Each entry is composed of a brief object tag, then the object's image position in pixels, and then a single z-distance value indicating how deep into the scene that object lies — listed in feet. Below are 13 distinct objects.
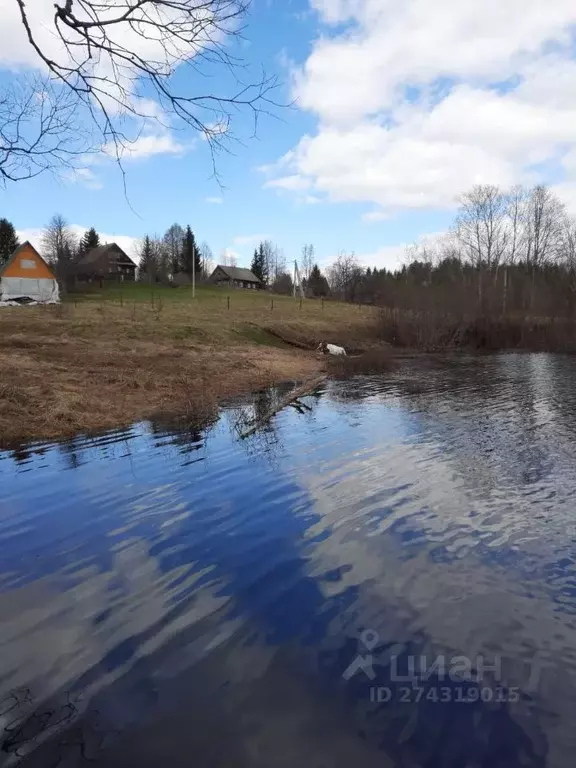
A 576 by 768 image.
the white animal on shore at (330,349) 107.45
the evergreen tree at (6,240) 249.55
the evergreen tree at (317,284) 356.18
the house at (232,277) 355.56
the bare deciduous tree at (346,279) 340.31
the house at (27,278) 172.86
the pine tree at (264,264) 407.03
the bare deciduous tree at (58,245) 254.68
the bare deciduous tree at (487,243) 205.98
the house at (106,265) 275.59
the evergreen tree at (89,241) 316.09
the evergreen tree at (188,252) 321.73
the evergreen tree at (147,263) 317.83
